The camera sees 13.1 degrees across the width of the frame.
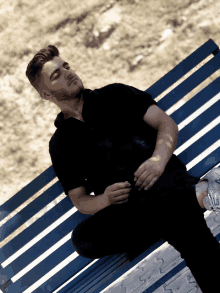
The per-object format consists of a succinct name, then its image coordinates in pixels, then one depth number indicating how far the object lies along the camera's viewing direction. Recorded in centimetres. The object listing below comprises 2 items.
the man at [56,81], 406
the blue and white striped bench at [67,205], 437
